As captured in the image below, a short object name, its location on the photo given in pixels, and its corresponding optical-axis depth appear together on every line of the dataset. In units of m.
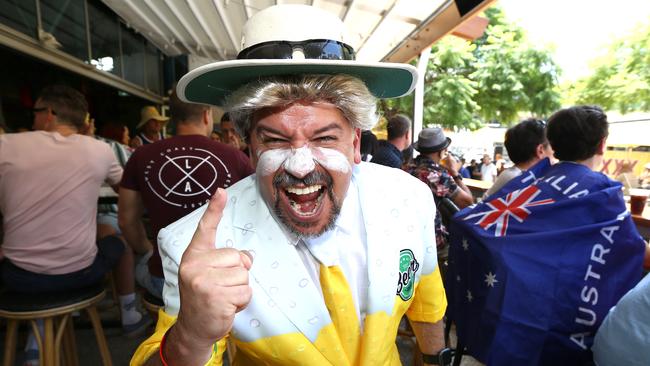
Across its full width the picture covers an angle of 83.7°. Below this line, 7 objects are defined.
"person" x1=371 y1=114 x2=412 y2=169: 3.50
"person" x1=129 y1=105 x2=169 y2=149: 4.73
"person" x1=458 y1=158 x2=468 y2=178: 8.39
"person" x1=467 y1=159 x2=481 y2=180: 11.43
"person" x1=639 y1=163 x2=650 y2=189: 5.44
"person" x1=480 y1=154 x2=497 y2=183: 9.85
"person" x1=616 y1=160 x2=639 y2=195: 5.58
